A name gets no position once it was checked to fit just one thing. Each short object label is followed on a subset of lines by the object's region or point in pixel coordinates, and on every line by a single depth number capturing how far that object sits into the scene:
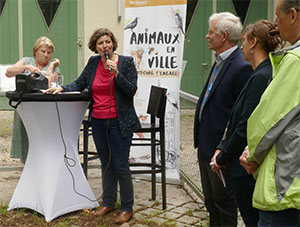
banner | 4.57
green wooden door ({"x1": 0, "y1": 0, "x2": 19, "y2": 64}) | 9.20
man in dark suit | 2.81
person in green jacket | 1.74
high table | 3.63
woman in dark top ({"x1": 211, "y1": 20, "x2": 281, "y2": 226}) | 2.19
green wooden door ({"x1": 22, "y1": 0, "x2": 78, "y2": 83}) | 9.19
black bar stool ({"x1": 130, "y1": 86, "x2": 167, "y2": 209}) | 4.02
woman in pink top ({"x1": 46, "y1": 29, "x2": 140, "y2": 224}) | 3.58
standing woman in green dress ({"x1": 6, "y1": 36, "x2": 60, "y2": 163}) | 4.18
